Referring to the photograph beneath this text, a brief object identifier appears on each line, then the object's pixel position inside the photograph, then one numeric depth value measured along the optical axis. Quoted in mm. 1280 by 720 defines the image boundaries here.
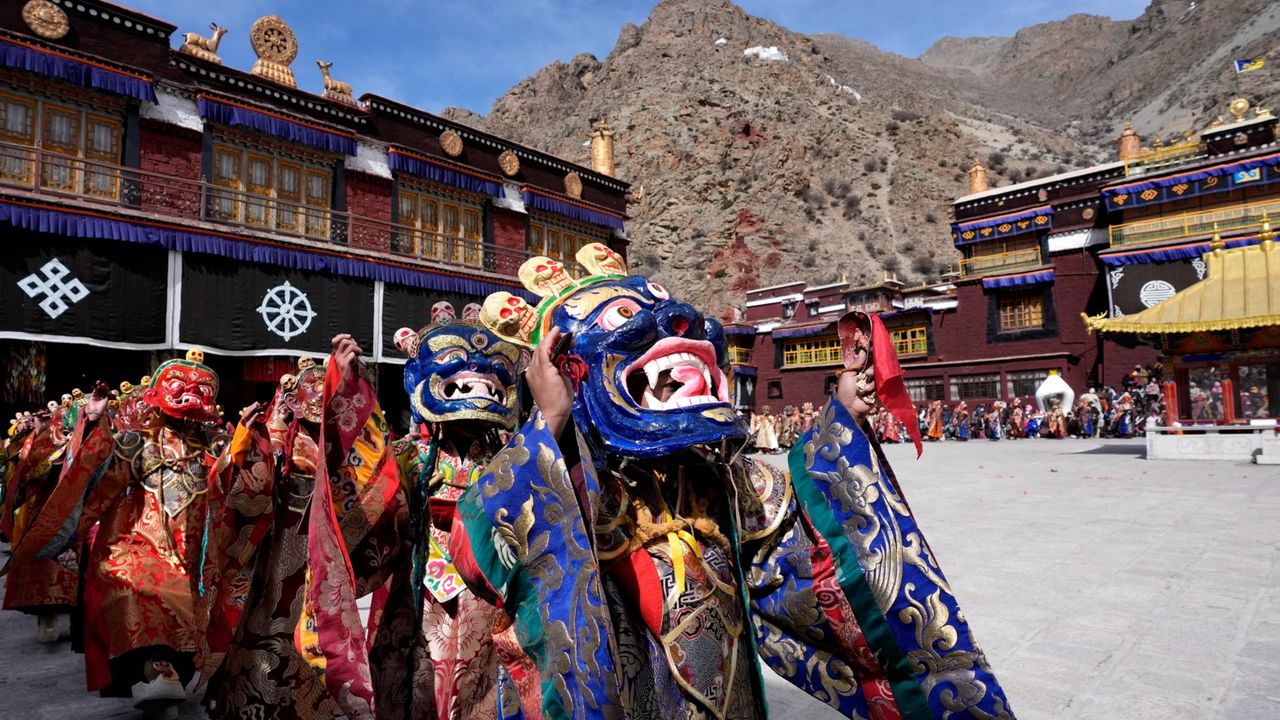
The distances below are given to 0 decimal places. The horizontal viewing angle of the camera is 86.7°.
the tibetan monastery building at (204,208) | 12508
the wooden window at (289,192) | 16281
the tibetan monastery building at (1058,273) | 24891
